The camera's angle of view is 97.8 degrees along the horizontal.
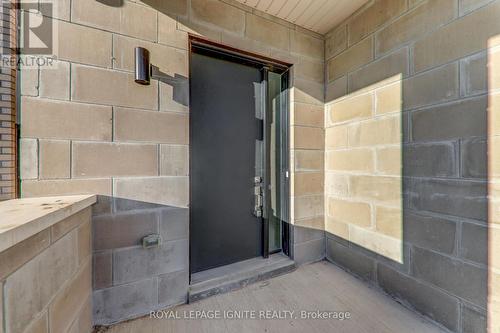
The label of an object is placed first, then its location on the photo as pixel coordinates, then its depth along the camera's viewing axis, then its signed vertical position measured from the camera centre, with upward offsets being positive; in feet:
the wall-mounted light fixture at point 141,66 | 4.82 +2.24
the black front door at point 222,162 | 6.40 +0.14
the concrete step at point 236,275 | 5.87 -3.22
